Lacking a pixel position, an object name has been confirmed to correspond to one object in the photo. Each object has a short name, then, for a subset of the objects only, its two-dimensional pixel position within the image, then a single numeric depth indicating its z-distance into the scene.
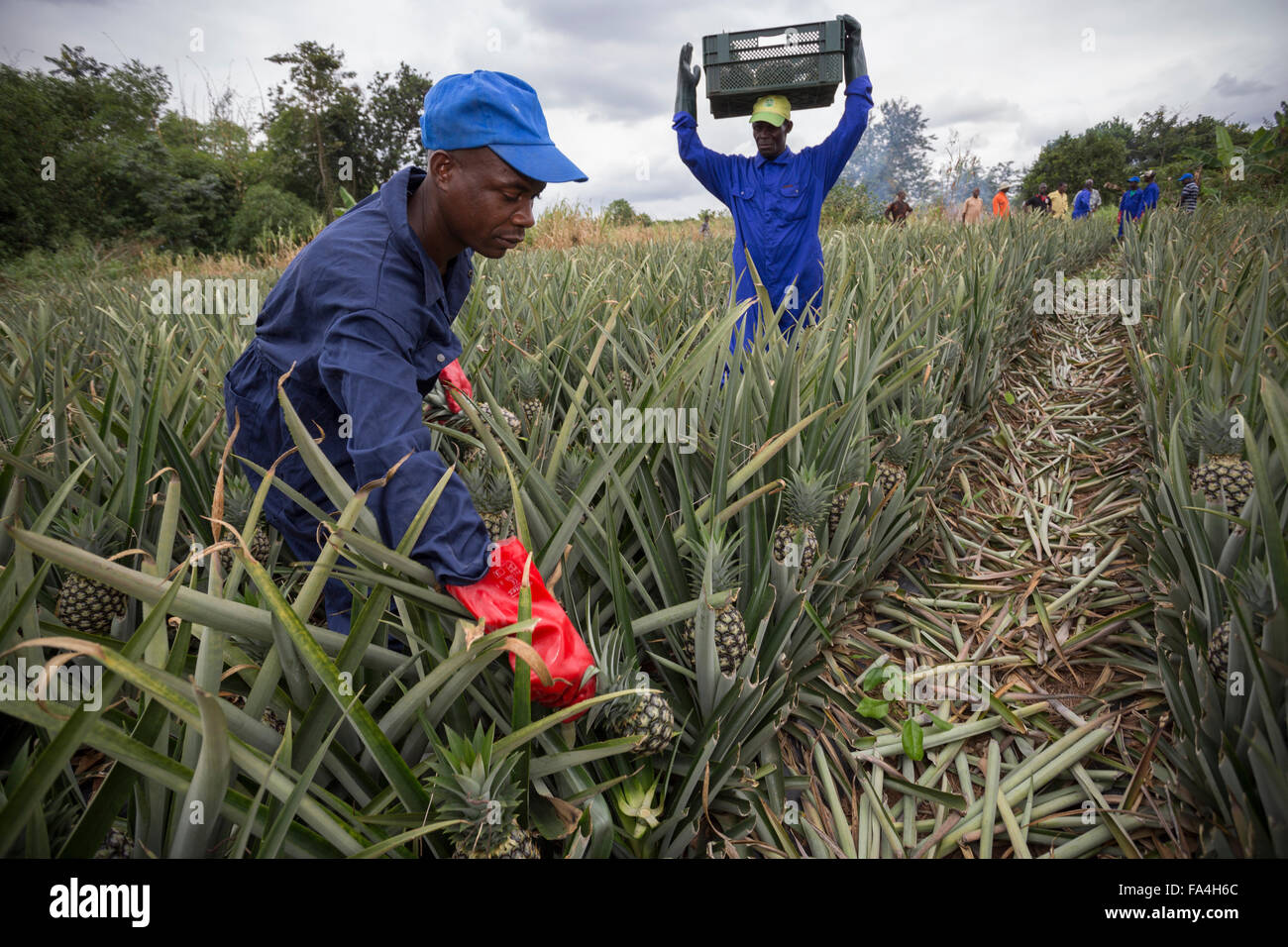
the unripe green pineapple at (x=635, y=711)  0.93
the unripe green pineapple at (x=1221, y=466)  1.36
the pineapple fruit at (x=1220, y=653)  1.05
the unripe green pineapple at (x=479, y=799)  0.71
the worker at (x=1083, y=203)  11.19
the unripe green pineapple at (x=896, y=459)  1.69
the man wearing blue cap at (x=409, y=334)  0.93
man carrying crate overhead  3.06
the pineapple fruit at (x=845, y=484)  1.46
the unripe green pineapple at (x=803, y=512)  1.22
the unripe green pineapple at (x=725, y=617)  1.04
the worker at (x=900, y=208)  10.63
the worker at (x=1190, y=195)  8.89
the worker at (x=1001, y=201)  9.21
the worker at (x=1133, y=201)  9.64
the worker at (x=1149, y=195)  9.55
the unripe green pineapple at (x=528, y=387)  1.74
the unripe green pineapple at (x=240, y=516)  1.33
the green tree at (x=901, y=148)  56.34
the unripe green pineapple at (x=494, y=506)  1.19
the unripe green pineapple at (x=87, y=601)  1.06
